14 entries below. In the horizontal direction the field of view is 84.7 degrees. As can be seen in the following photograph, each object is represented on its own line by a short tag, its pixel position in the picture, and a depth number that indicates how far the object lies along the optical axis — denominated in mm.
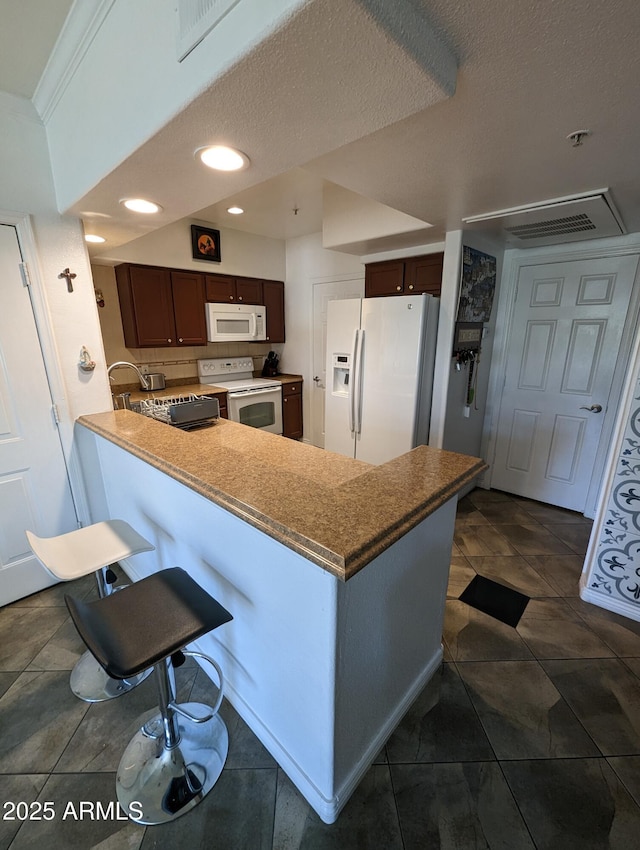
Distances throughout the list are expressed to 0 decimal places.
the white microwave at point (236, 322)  3785
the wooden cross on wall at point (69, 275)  1962
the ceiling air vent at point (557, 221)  1956
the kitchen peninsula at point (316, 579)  950
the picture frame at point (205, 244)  3580
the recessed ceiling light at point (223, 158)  1180
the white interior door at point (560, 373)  2801
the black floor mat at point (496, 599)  1994
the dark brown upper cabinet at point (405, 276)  2830
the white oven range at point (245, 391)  3824
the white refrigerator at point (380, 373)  2672
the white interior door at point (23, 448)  1849
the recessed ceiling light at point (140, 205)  1649
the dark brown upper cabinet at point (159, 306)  3256
